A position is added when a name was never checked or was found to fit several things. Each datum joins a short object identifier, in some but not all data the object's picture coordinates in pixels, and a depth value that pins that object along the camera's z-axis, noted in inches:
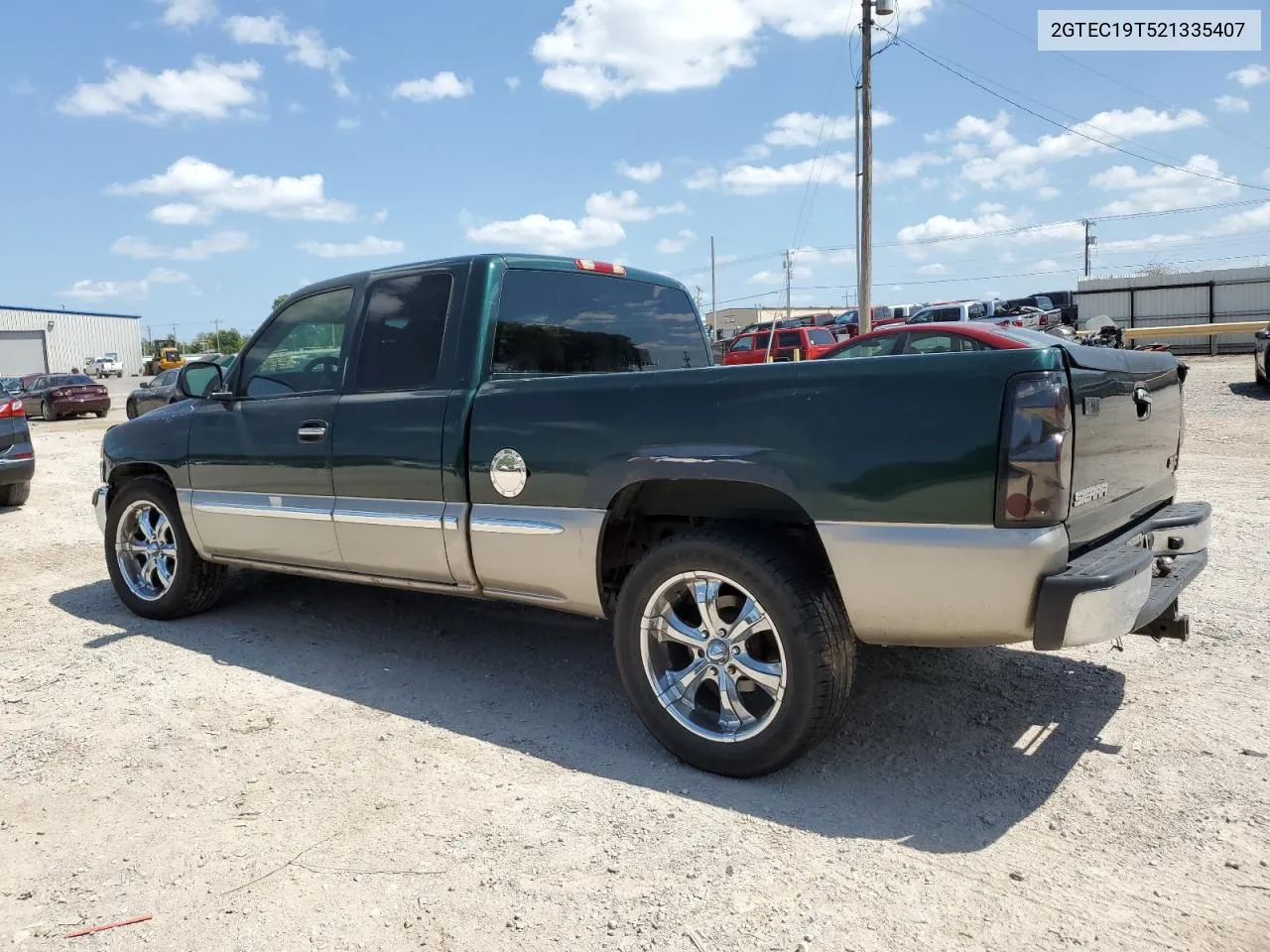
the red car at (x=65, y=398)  1130.0
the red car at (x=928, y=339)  488.4
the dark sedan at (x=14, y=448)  390.0
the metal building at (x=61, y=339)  2992.1
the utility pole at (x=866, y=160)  858.8
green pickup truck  113.3
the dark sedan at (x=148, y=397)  919.7
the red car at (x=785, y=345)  901.2
